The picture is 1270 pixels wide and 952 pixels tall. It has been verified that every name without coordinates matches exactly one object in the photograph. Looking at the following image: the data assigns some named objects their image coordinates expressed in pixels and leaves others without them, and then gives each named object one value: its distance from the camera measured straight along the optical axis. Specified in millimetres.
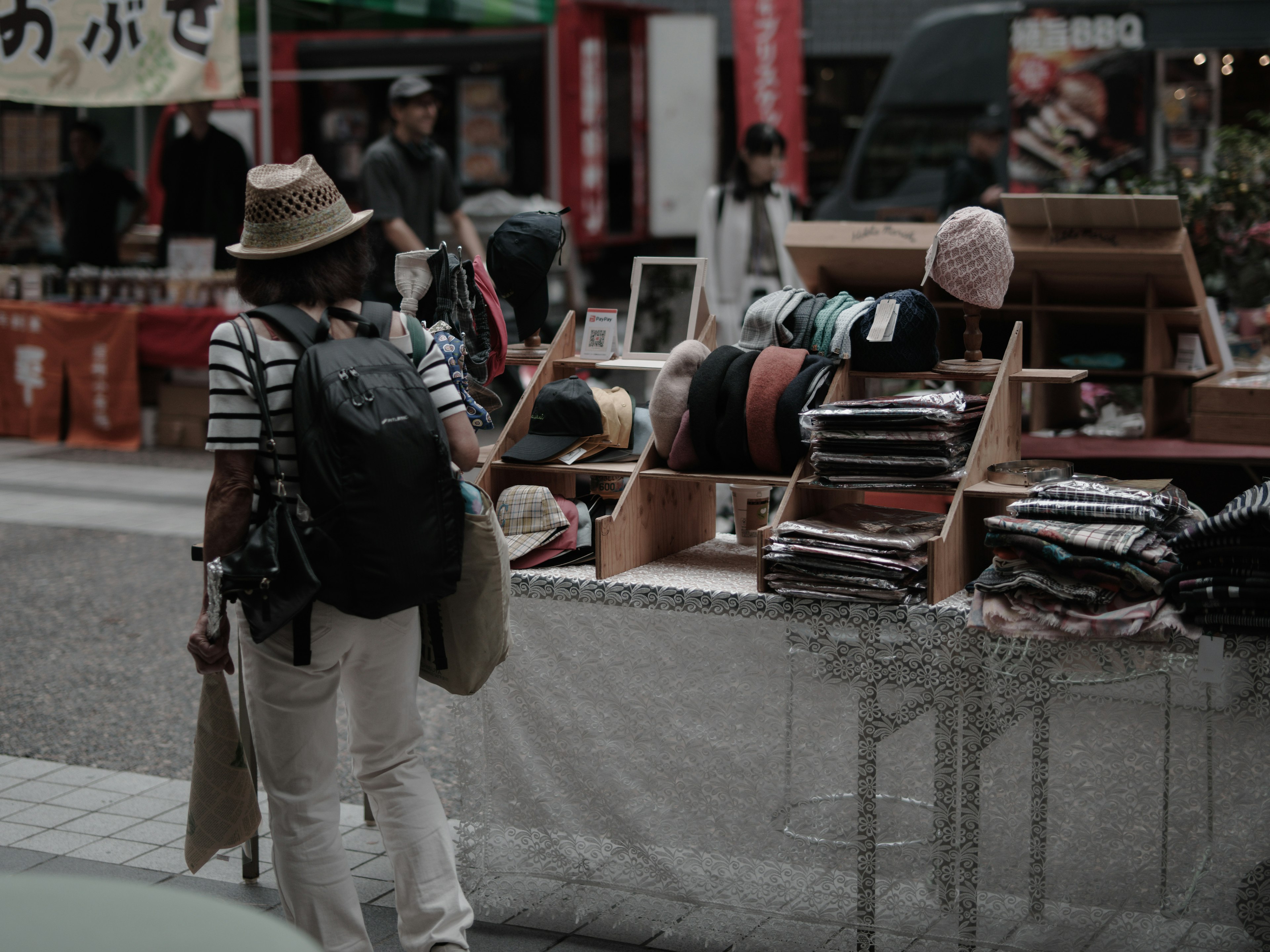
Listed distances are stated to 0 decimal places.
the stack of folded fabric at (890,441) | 6309
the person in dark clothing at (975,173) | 19031
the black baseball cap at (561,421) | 7172
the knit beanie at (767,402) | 6562
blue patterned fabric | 6703
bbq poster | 21937
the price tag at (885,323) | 6672
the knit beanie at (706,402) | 6652
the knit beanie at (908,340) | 6715
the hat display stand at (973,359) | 6754
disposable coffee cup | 7648
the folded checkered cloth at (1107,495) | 6023
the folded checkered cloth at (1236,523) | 5508
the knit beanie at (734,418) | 6625
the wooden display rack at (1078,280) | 8773
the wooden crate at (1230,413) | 9008
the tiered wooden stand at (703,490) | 6383
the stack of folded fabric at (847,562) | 6125
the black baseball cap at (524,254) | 7441
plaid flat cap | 7027
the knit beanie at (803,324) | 7004
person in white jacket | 16031
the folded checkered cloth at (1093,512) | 5949
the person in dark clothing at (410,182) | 15070
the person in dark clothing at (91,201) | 22281
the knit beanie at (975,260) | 6906
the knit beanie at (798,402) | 6531
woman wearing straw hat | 5578
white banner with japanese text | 16250
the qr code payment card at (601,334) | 7566
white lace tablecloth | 6035
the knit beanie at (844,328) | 6793
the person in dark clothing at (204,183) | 20125
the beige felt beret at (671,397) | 6809
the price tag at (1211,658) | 5645
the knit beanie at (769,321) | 7039
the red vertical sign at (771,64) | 23578
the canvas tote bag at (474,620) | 5953
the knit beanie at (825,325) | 6902
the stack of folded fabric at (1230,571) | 5543
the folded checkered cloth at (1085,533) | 5805
